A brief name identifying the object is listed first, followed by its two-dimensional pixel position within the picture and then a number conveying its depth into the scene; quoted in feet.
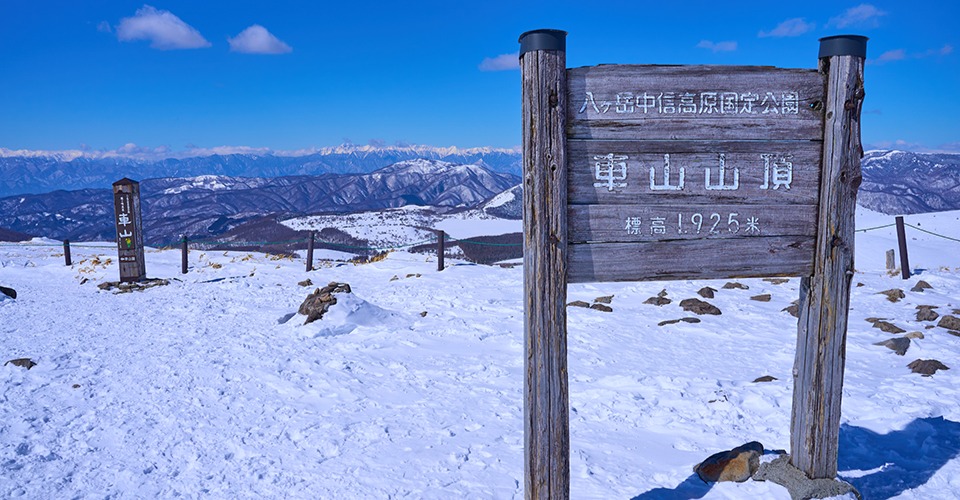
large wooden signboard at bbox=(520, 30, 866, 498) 11.54
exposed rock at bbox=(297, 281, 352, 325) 33.30
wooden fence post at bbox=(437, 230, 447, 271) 53.52
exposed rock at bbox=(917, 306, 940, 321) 30.15
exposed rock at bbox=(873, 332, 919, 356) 25.16
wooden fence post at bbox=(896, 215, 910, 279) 43.39
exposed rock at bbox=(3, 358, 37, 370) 25.64
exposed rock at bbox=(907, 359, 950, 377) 22.22
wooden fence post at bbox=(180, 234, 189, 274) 57.70
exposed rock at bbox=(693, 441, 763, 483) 14.69
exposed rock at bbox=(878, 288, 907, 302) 35.58
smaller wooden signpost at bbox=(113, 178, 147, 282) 49.57
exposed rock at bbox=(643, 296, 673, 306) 36.60
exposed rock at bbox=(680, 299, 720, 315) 33.58
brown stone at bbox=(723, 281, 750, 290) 40.32
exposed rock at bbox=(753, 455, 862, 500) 13.32
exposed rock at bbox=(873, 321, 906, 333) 28.30
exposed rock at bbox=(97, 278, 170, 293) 48.34
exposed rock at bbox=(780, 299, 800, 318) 32.60
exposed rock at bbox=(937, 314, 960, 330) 28.35
